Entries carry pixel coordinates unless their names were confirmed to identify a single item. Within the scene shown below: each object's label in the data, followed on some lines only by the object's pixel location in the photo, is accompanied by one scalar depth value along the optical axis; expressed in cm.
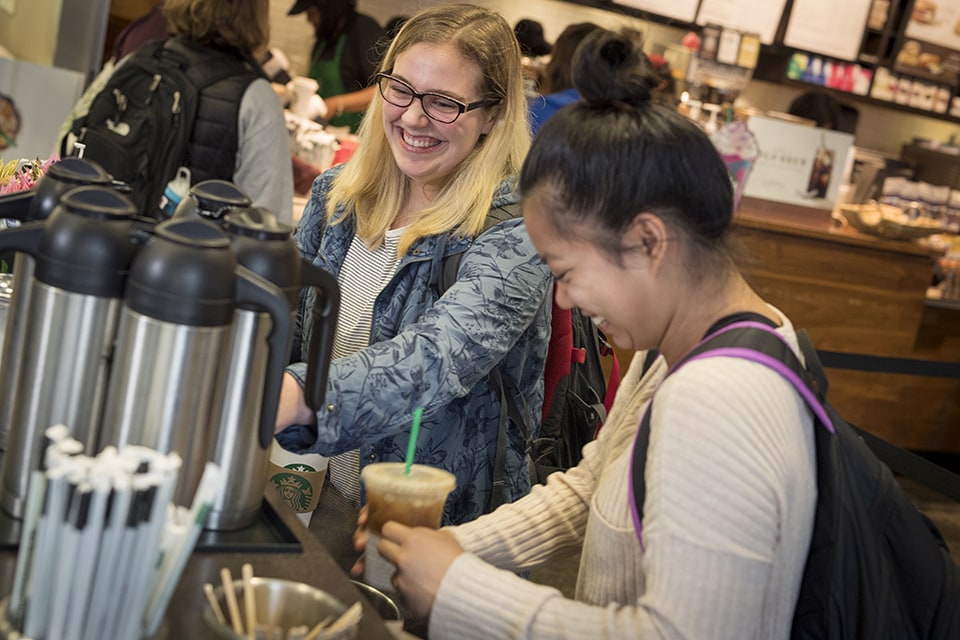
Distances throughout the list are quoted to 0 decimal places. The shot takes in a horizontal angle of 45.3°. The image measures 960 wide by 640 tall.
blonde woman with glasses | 184
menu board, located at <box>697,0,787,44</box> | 701
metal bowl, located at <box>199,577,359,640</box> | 110
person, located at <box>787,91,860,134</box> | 689
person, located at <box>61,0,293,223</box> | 357
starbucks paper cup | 181
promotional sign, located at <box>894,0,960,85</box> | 746
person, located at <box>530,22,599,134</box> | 435
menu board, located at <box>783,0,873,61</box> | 718
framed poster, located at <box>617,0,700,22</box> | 682
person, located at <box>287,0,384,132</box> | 545
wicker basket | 582
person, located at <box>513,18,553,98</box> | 508
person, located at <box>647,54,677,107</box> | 548
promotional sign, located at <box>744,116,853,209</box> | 560
